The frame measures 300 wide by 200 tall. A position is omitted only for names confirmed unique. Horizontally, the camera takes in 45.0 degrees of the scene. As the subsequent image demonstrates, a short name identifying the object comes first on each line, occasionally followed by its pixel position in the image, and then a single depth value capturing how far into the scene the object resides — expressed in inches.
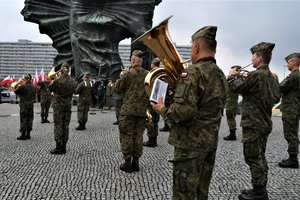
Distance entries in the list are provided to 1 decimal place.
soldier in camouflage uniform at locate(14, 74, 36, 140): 369.7
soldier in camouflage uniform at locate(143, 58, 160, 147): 338.6
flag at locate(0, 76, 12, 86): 1064.8
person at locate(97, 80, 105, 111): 799.6
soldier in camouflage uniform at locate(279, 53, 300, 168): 254.1
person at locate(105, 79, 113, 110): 766.5
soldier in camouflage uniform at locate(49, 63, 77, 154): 297.1
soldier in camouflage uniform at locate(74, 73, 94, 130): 456.8
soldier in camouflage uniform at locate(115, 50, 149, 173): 239.8
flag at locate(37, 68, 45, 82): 798.4
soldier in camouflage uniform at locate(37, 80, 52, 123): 524.1
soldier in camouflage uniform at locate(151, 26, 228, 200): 117.8
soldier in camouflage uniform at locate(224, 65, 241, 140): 388.8
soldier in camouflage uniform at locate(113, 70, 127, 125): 428.5
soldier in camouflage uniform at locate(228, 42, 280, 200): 180.9
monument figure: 868.0
